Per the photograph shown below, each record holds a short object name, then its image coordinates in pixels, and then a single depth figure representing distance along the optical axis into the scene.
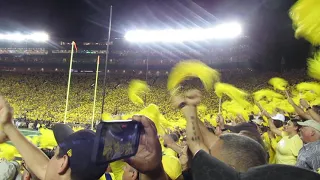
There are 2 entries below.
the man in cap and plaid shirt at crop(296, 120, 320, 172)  1.83
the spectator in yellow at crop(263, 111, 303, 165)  2.58
